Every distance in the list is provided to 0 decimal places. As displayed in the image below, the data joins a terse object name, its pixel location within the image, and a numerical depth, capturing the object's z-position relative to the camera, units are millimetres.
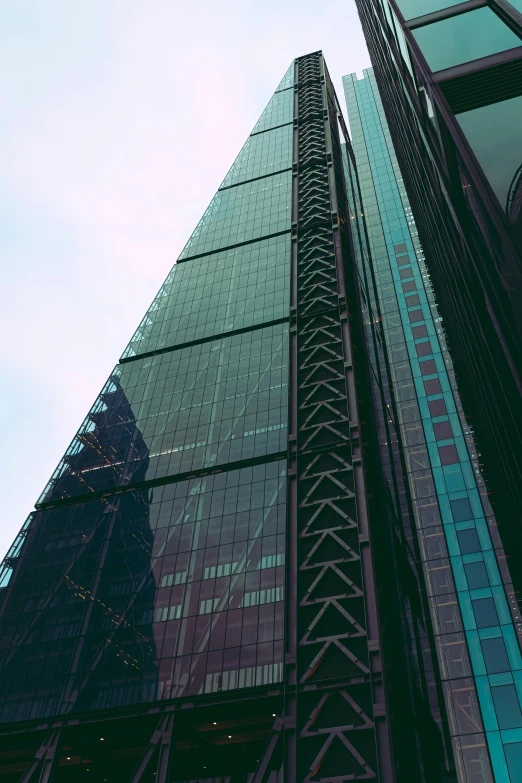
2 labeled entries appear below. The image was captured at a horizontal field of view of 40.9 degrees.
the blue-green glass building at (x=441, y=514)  41500
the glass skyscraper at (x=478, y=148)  16891
